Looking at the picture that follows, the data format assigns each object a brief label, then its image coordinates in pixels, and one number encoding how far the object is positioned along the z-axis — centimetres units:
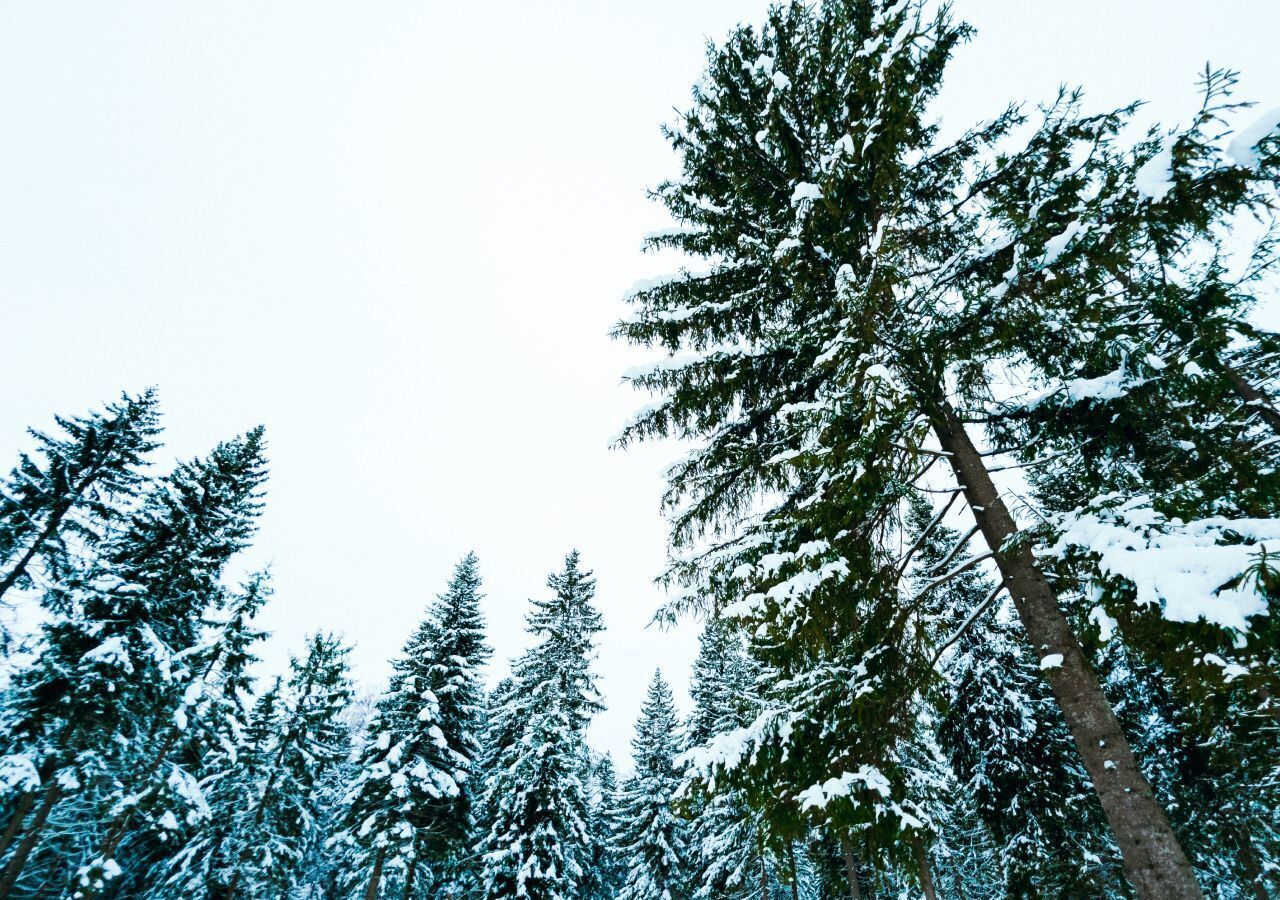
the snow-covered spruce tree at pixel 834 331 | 470
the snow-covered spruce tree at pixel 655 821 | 2564
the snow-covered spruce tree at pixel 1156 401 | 303
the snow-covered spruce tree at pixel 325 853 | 2602
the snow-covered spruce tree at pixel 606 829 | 3373
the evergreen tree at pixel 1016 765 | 1428
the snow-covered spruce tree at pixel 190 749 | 1437
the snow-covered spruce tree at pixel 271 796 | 1909
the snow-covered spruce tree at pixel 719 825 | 2025
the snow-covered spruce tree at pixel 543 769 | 1872
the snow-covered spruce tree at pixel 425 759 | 1784
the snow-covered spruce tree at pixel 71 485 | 1338
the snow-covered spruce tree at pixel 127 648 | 1286
